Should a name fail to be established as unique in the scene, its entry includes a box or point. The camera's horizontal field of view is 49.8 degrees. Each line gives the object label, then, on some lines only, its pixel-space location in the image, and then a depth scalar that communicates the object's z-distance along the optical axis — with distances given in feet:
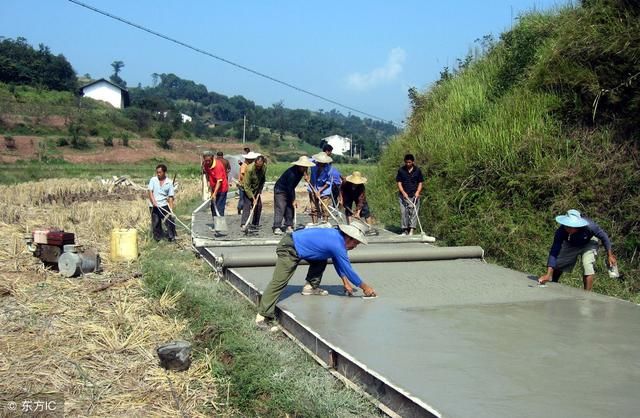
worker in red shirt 41.52
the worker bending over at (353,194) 38.82
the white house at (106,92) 273.33
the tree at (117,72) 518.82
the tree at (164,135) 191.38
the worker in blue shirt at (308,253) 21.47
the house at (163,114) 233.10
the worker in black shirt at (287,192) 37.33
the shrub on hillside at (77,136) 169.58
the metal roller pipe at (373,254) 29.01
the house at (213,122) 325.21
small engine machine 30.66
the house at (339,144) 237.68
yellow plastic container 34.73
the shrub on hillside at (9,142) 156.04
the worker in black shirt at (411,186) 39.11
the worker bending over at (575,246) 24.56
